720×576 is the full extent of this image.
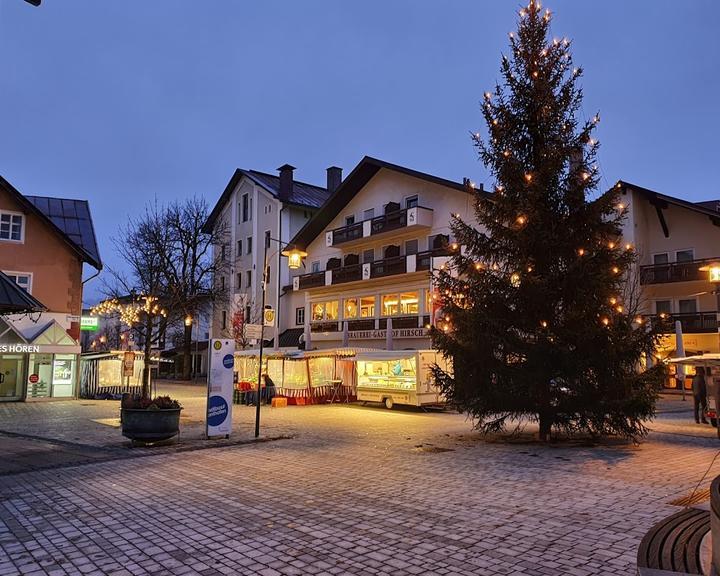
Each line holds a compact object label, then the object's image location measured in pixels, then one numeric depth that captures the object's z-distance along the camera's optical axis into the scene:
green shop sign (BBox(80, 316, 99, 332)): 33.53
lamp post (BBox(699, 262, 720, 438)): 15.40
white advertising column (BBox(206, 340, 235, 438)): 14.45
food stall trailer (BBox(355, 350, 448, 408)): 23.31
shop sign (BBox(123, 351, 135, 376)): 27.53
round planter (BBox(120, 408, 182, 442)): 12.91
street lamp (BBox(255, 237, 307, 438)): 19.38
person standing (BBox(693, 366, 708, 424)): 18.39
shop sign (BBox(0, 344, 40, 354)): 25.73
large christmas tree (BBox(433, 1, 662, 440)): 12.92
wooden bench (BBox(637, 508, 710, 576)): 4.64
